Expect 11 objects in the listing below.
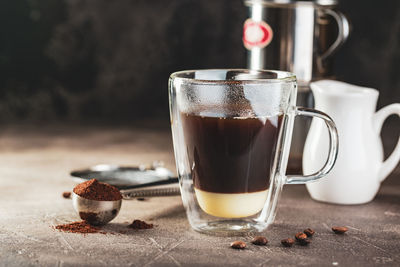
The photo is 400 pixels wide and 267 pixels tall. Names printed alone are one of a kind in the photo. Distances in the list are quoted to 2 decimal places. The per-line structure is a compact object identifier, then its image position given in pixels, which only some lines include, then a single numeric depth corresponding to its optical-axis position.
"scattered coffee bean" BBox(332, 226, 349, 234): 0.62
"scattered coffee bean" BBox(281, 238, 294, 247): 0.59
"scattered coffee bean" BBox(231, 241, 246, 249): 0.59
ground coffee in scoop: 0.63
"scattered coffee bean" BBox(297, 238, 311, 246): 0.60
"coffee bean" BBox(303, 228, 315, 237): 0.62
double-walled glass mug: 0.60
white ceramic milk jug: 0.69
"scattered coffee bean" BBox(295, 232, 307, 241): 0.60
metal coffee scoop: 0.63
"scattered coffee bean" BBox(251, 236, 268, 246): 0.60
